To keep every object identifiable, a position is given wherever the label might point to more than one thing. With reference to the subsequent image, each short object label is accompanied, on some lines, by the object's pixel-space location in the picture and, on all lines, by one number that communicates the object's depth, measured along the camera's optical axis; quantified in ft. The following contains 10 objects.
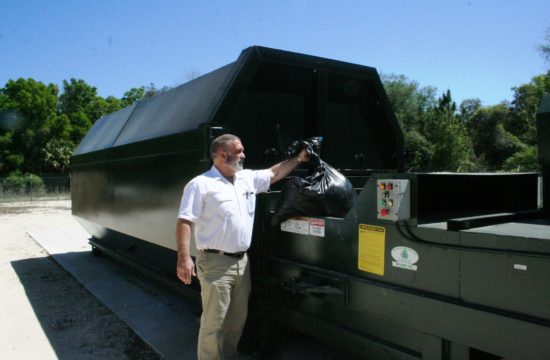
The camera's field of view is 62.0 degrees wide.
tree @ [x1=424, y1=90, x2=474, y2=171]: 131.85
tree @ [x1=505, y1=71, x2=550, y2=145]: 137.69
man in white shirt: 10.18
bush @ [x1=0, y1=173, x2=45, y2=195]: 95.04
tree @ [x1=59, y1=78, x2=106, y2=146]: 152.46
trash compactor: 6.97
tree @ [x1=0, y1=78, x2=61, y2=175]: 117.08
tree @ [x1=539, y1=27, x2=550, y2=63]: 110.48
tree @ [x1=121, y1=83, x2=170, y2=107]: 179.83
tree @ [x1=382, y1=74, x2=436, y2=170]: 150.09
